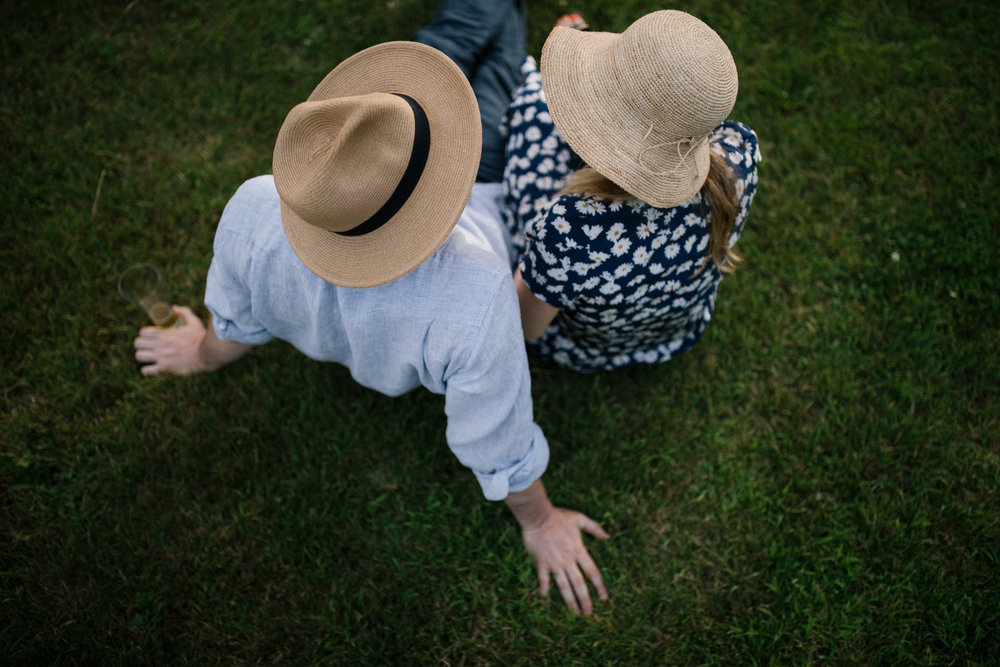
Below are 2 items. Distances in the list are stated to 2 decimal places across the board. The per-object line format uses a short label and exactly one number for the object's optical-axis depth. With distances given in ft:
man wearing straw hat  5.20
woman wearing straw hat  5.49
